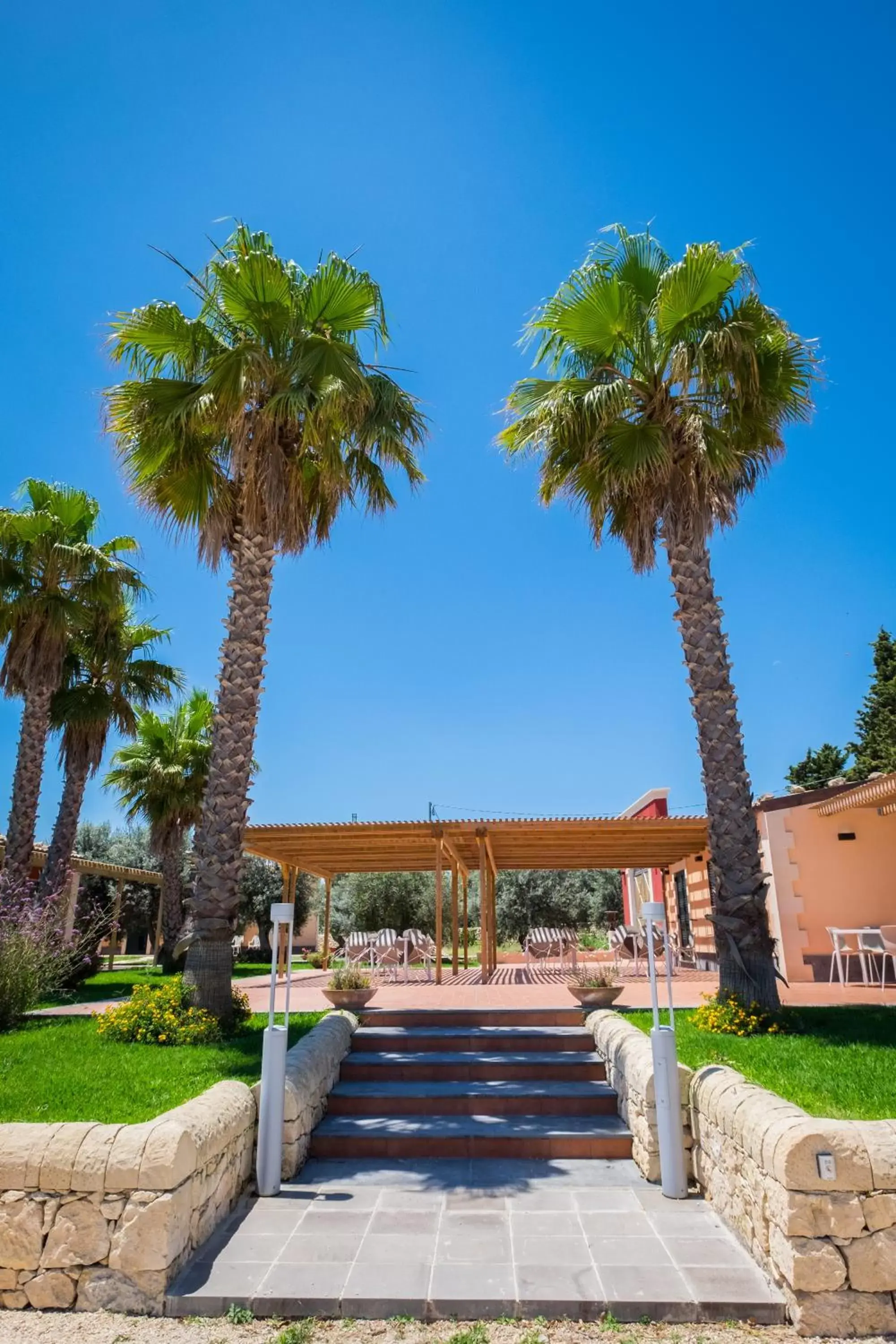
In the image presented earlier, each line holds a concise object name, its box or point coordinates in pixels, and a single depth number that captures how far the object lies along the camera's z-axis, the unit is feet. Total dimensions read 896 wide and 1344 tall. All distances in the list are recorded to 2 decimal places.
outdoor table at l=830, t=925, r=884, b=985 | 37.73
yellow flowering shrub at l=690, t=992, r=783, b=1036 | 22.13
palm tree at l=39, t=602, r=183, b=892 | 49.26
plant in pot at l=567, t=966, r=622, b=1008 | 28.27
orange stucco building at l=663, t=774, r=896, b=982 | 41.16
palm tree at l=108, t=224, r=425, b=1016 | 26.02
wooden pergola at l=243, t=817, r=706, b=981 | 41.42
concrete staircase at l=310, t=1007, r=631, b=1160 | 18.90
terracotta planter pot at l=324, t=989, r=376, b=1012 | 29.55
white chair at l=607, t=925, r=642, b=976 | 51.96
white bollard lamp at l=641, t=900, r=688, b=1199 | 16.17
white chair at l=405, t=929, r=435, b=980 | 57.31
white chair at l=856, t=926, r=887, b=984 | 37.91
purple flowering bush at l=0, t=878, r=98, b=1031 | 28.14
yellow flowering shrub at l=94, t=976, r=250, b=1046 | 22.99
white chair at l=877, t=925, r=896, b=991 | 33.96
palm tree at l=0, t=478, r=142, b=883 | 43.55
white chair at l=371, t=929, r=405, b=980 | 52.13
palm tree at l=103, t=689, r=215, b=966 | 63.98
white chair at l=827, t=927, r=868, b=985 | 38.11
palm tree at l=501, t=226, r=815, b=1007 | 25.71
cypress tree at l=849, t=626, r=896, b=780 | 95.30
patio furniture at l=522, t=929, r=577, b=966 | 54.39
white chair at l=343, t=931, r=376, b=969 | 53.06
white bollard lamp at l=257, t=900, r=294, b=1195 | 16.60
